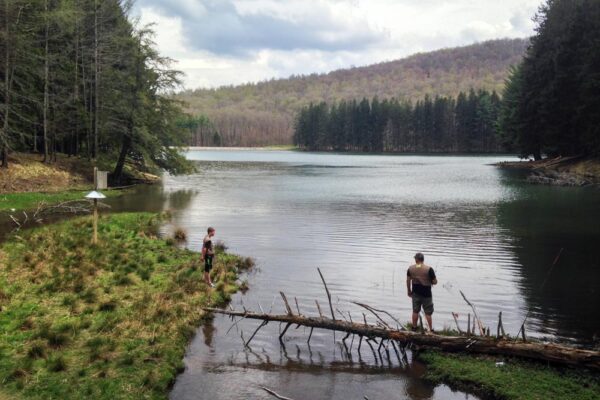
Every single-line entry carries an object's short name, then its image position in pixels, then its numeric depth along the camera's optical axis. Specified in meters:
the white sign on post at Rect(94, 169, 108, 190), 20.80
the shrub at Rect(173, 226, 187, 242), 24.39
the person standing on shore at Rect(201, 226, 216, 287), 16.05
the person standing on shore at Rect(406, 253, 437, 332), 12.23
